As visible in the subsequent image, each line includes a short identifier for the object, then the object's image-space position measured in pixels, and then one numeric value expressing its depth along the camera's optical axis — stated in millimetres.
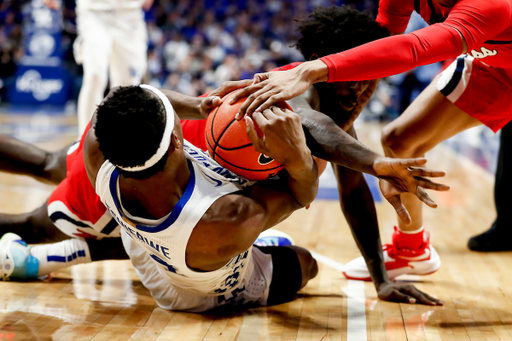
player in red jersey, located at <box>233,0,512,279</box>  1929
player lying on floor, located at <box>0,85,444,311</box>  2510
